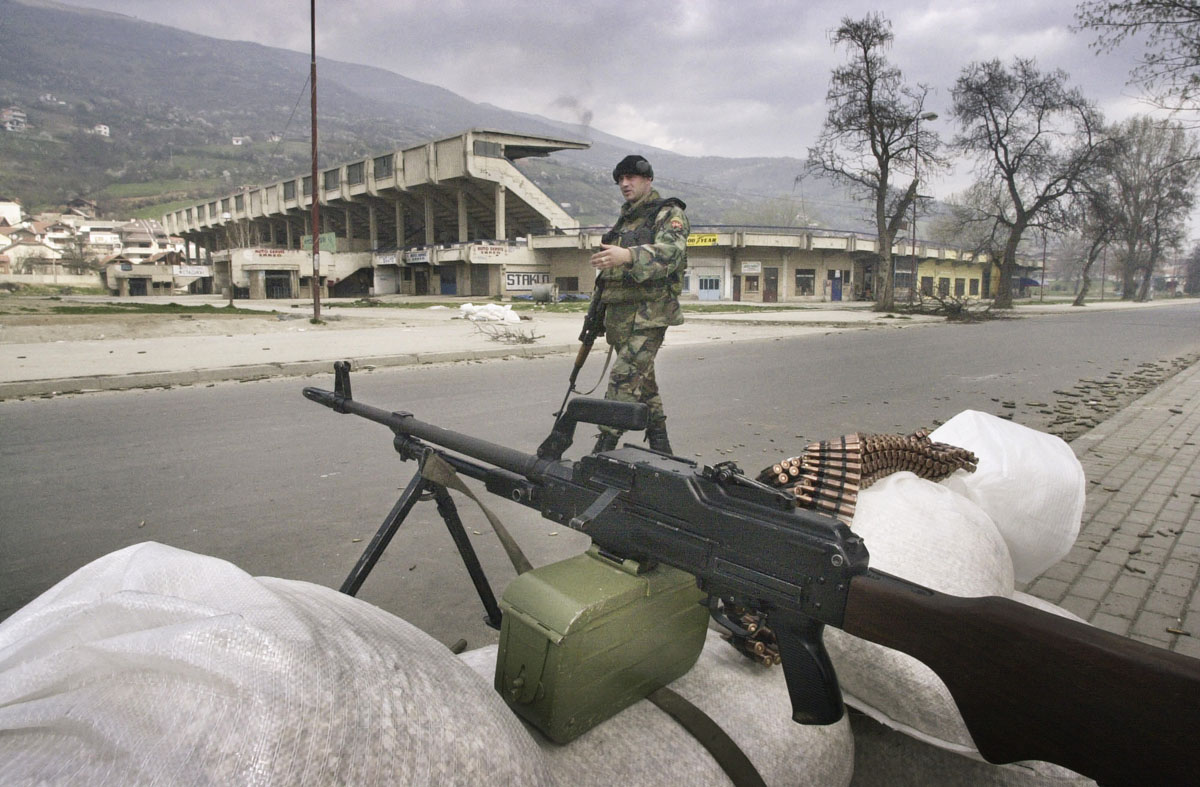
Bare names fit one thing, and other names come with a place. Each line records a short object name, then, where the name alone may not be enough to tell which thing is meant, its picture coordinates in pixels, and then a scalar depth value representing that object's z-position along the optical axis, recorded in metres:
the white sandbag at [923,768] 1.62
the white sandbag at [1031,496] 2.36
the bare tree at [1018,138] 31.94
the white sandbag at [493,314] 16.76
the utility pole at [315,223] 17.31
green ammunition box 1.37
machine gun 0.90
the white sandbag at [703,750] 1.37
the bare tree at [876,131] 29.25
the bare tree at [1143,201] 33.88
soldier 4.15
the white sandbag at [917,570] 1.70
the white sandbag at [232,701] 0.74
